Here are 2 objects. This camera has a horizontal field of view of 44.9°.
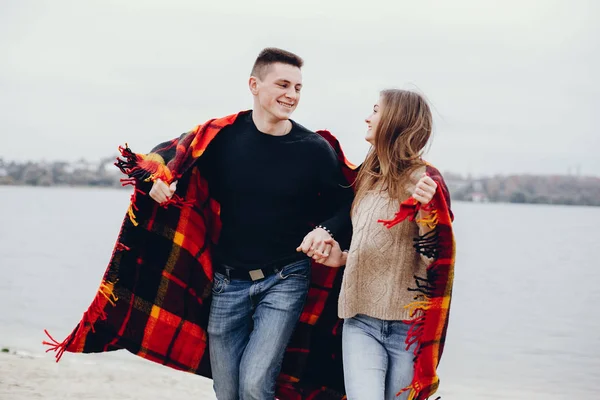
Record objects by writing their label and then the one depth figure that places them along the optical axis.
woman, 3.23
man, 3.59
